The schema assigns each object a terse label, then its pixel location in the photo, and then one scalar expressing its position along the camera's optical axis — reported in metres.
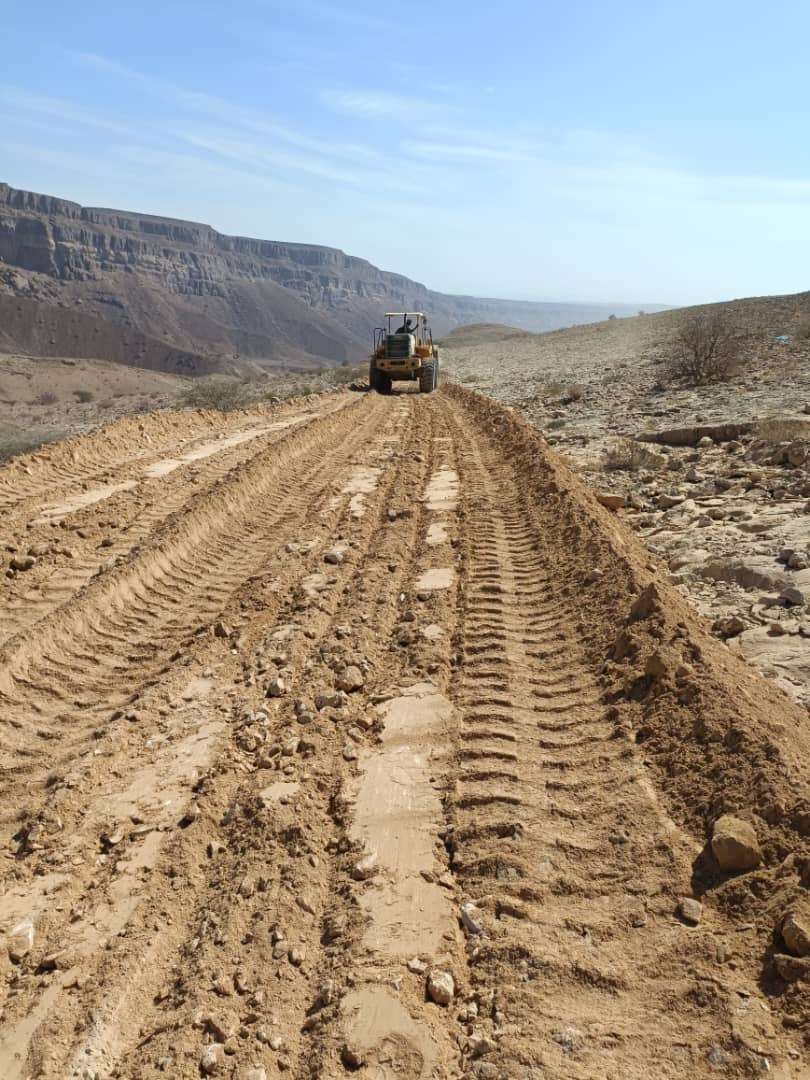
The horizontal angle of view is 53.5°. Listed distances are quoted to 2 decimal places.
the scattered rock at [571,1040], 2.45
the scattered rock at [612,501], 9.48
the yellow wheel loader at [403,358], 23.70
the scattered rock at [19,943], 2.98
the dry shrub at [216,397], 25.41
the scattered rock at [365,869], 3.30
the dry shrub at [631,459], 11.20
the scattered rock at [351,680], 4.89
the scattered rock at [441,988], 2.70
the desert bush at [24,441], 16.34
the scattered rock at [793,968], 2.50
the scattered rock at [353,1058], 2.46
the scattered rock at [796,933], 2.56
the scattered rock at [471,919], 2.99
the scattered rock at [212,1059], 2.44
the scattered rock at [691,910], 2.86
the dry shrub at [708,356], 18.36
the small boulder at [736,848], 2.99
